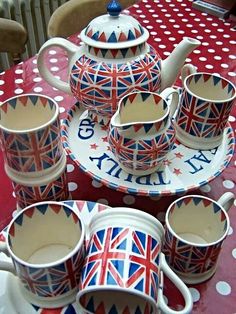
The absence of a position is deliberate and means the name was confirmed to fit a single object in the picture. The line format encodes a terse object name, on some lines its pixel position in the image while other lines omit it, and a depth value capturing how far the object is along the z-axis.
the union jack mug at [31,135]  0.44
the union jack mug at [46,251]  0.37
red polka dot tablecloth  0.47
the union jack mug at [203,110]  0.54
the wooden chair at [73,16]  1.02
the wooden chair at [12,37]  0.99
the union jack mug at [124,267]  0.34
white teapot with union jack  0.56
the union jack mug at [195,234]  0.43
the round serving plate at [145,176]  0.52
